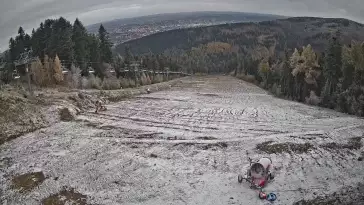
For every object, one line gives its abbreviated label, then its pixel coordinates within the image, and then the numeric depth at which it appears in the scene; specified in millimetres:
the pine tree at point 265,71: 115375
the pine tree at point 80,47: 90188
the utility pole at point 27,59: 51112
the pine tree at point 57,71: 76844
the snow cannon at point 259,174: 26031
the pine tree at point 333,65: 70375
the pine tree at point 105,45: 106250
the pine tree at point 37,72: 76619
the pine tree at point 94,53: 95400
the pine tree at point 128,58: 115069
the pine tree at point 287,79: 89812
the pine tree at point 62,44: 86750
